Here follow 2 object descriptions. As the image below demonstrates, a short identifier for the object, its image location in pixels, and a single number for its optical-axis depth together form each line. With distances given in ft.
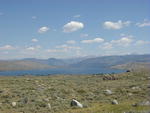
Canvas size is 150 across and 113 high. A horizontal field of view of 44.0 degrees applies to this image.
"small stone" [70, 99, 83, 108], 61.21
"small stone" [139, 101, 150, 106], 50.06
